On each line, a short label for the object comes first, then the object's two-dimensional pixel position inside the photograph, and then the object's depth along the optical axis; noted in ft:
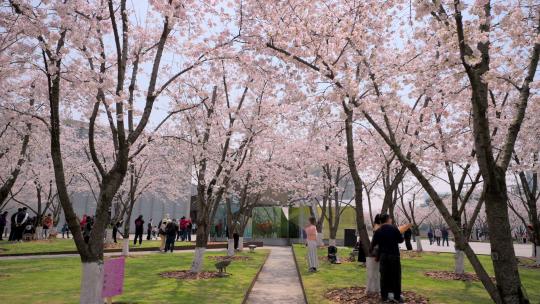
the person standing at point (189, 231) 104.55
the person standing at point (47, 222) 93.81
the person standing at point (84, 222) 75.98
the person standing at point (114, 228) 77.05
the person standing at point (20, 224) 75.65
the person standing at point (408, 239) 78.79
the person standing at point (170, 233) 65.48
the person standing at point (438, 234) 135.44
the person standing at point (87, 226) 63.45
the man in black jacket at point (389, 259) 27.30
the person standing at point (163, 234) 68.59
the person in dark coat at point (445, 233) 133.84
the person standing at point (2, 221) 74.10
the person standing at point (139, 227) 75.09
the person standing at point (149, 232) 106.52
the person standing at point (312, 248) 44.37
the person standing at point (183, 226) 91.52
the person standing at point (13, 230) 77.37
